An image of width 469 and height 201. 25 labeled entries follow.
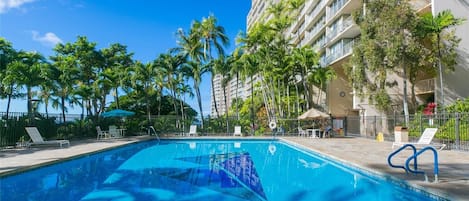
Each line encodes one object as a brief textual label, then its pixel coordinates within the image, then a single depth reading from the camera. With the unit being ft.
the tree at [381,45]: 50.31
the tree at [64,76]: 53.93
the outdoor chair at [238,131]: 69.87
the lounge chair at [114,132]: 62.80
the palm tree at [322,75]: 77.82
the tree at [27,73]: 43.86
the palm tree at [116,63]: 72.84
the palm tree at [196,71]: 78.38
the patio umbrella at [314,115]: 62.54
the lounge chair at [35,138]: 42.29
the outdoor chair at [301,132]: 68.12
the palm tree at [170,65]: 77.56
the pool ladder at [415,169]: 19.09
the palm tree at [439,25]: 48.16
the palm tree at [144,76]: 75.31
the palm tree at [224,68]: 77.66
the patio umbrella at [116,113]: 62.90
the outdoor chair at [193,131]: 71.20
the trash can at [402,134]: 42.19
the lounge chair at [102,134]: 60.75
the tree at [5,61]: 46.85
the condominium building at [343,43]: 53.62
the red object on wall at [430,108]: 53.75
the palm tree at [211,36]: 82.94
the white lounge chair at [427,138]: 36.67
